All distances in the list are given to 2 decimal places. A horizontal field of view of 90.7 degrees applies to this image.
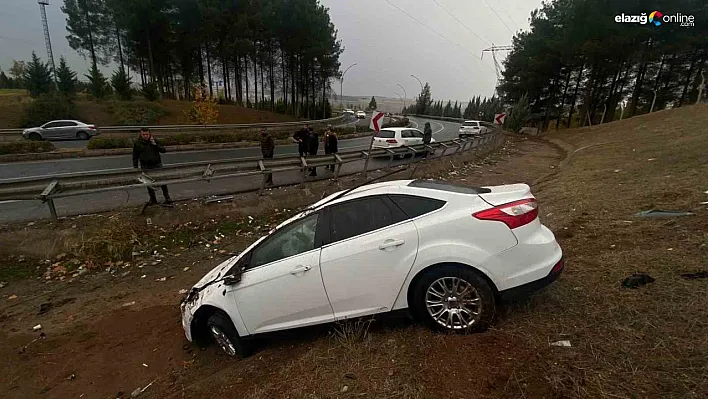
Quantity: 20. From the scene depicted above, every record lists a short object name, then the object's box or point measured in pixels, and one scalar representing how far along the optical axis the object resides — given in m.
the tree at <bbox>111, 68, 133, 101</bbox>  30.62
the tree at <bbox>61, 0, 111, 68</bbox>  38.53
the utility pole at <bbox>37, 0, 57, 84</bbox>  35.97
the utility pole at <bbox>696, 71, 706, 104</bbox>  27.85
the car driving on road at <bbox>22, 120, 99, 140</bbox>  20.66
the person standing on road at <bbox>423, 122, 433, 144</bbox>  17.83
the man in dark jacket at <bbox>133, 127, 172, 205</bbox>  7.62
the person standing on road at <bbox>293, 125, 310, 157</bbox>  11.89
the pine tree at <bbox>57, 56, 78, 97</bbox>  34.12
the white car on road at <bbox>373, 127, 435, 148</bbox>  17.64
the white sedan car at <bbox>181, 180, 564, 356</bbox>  2.92
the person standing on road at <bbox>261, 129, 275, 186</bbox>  11.19
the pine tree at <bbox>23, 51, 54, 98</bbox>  35.31
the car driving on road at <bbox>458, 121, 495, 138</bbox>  28.25
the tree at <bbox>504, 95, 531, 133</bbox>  33.72
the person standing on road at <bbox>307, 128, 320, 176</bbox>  12.11
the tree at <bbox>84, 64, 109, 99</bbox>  31.44
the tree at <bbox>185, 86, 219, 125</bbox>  26.13
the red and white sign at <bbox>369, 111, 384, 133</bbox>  10.69
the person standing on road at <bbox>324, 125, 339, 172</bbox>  11.83
